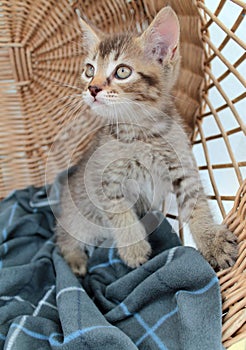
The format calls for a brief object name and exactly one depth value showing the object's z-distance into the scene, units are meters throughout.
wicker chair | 0.35
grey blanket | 0.23
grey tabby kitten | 0.28
